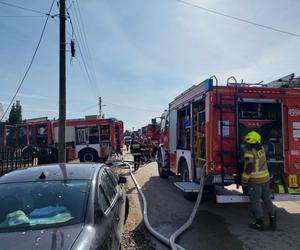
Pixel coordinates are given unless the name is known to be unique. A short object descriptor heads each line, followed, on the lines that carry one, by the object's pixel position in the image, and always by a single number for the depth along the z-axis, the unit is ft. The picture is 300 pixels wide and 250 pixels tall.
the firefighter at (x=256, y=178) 14.31
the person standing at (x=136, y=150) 39.68
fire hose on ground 12.08
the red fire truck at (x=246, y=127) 16.30
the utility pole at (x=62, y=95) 28.41
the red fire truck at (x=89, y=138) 44.18
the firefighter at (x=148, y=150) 47.54
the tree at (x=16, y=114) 132.19
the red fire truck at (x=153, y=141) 53.00
